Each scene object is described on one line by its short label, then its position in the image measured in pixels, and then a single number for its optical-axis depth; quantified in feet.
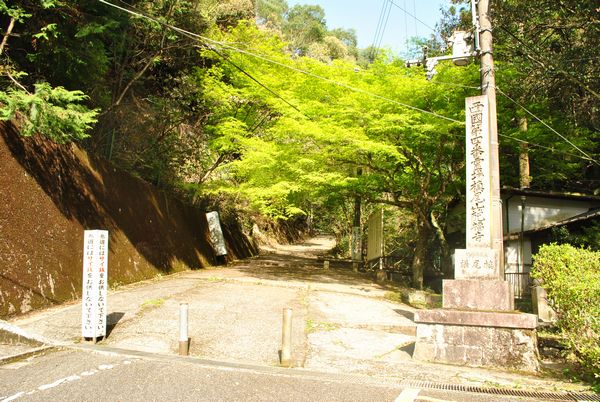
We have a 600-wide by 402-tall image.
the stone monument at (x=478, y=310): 23.61
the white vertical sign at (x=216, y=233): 67.56
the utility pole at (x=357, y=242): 78.07
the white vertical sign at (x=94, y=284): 24.61
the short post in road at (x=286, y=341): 22.29
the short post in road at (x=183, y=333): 23.45
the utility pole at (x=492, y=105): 27.58
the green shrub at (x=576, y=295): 20.31
